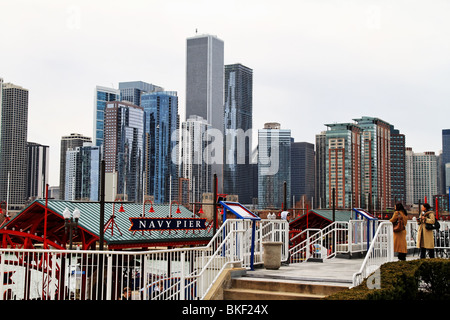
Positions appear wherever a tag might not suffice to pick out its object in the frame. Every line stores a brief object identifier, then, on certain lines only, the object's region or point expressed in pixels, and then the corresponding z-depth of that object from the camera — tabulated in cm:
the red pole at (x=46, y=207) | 3152
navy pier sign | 3691
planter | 1655
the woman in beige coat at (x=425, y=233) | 1773
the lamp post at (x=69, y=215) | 2664
